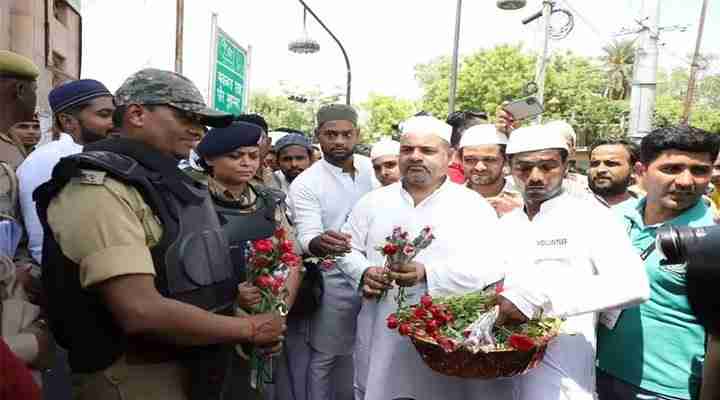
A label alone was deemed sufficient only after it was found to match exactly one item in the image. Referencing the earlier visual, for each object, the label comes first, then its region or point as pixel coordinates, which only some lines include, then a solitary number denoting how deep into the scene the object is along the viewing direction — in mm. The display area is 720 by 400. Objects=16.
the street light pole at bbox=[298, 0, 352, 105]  11445
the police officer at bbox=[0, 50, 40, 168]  2582
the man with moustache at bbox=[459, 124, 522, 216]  4199
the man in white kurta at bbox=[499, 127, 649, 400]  2512
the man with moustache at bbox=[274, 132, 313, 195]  5184
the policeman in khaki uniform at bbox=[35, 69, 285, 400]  1842
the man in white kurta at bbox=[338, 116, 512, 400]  3234
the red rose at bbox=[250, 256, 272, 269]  2432
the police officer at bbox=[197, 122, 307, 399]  3006
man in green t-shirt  2598
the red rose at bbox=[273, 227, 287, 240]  2555
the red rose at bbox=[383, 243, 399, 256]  2932
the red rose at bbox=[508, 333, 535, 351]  2363
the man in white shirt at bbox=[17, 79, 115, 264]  3467
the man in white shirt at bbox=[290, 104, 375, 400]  4266
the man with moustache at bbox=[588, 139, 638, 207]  4535
